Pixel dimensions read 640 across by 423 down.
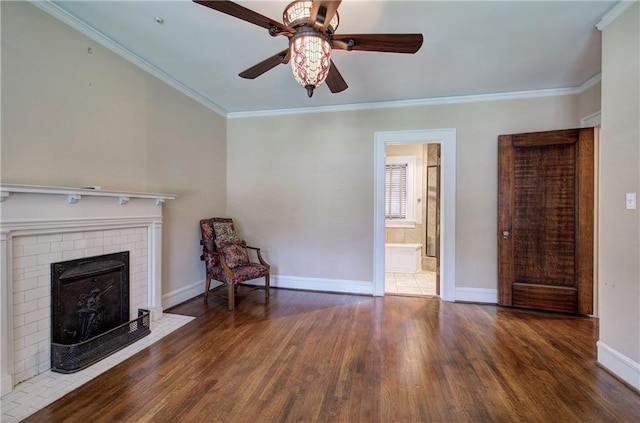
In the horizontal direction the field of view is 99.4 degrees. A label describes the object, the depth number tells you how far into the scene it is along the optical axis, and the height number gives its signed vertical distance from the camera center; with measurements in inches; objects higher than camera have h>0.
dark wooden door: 116.5 -4.2
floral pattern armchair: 124.9 -24.5
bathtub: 199.6 -35.2
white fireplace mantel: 66.4 -3.2
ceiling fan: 59.4 +40.6
